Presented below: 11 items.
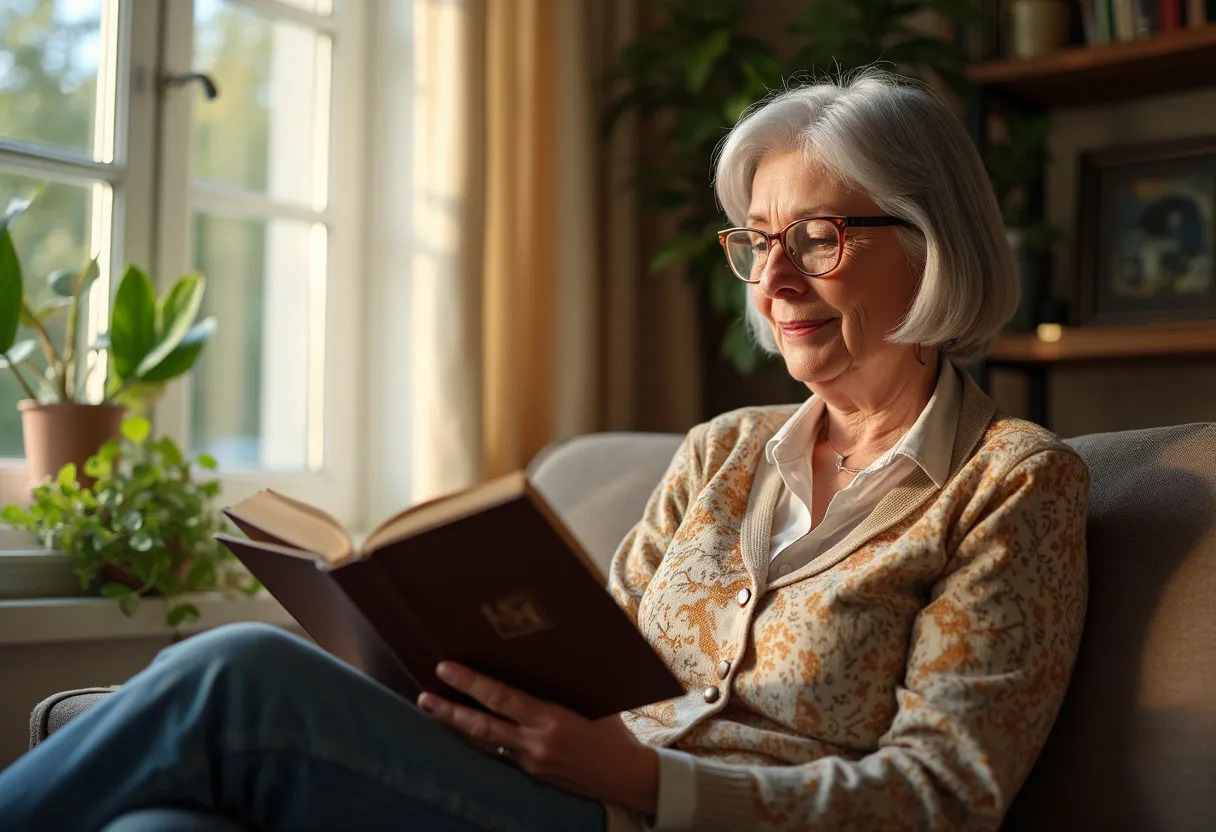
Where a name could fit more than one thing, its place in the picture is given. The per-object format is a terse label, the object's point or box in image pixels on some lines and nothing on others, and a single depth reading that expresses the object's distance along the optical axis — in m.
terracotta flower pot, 1.90
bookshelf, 2.37
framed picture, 2.49
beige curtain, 2.47
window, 2.13
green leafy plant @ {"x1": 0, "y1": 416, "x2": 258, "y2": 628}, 1.83
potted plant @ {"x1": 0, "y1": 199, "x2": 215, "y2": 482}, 1.89
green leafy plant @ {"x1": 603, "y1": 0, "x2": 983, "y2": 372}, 2.55
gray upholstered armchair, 1.18
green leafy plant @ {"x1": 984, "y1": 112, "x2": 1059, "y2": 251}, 2.53
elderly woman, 1.00
